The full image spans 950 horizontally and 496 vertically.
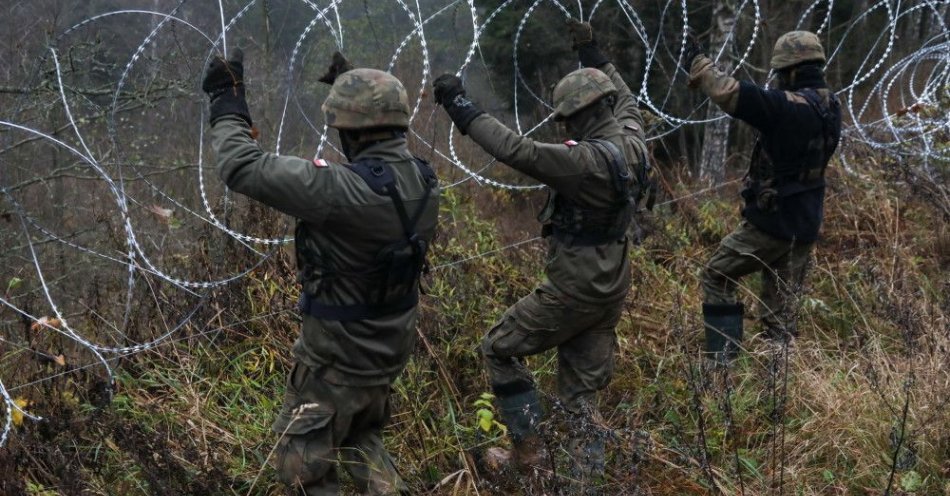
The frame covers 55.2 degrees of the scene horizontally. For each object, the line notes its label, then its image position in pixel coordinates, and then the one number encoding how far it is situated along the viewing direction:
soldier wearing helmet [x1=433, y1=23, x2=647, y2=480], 4.06
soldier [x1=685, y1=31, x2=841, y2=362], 5.06
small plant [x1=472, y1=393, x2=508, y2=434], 3.57
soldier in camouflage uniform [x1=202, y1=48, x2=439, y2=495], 3.30
